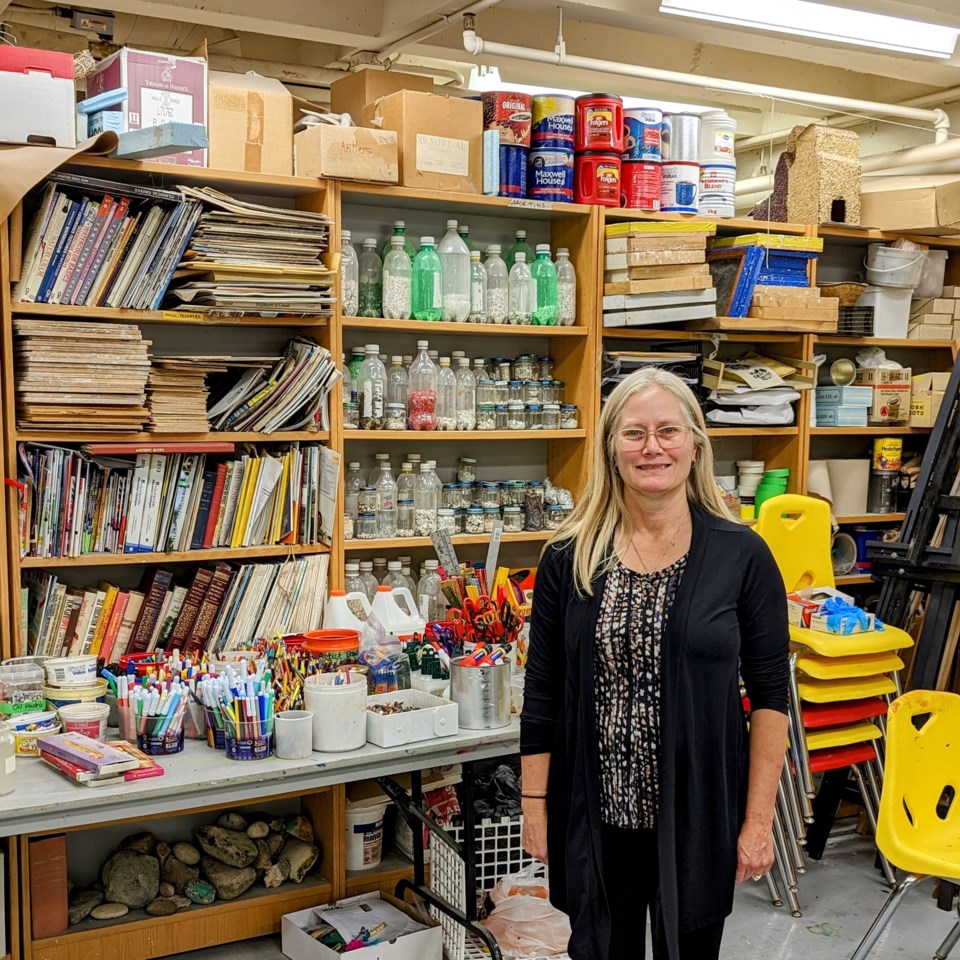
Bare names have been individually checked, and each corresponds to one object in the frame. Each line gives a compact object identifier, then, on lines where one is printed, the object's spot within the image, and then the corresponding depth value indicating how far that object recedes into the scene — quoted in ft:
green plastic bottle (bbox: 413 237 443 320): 11.44
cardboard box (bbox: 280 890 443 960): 9.40
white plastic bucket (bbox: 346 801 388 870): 10.93
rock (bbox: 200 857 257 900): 10.52
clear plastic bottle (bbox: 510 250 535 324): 12.13
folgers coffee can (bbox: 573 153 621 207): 12.06
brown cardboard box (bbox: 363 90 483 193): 10.93
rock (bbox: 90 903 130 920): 10.14
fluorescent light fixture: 11.25
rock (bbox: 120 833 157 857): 10.68
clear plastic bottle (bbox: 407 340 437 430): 11.53
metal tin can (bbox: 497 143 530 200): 11.72
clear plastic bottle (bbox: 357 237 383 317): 11.43
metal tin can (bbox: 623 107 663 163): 12.26
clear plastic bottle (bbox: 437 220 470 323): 11.62
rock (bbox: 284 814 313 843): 11.12
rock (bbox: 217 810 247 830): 11.07
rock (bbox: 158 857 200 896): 10.59
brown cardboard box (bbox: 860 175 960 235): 13.74
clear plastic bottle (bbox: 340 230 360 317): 11.02
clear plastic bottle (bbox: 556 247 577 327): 12.26
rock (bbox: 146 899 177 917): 10.24
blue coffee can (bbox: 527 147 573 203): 11.90
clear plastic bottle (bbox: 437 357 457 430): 11.84
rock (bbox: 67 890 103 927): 10.10
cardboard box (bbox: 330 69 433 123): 11.44
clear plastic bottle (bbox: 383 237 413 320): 11.28
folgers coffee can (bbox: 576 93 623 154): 11.94
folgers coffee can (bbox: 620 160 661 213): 12.41
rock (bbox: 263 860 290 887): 10.77
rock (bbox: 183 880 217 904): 10.47
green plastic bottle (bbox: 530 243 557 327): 12.07
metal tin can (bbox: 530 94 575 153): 11.84
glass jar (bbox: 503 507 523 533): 12.25
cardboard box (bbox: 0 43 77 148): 9.14
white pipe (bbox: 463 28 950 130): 13.01
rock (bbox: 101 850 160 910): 10.32
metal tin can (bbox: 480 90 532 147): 11.60
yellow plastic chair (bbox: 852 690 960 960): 8.32
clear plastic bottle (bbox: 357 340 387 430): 11.31
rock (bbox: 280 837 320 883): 10.86
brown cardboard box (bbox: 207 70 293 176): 10.27
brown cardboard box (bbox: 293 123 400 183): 10.42
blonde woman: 6.26
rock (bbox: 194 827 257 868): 10.75
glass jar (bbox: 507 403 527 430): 12.11
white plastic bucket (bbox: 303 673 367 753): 8.25
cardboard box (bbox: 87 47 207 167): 9.71
